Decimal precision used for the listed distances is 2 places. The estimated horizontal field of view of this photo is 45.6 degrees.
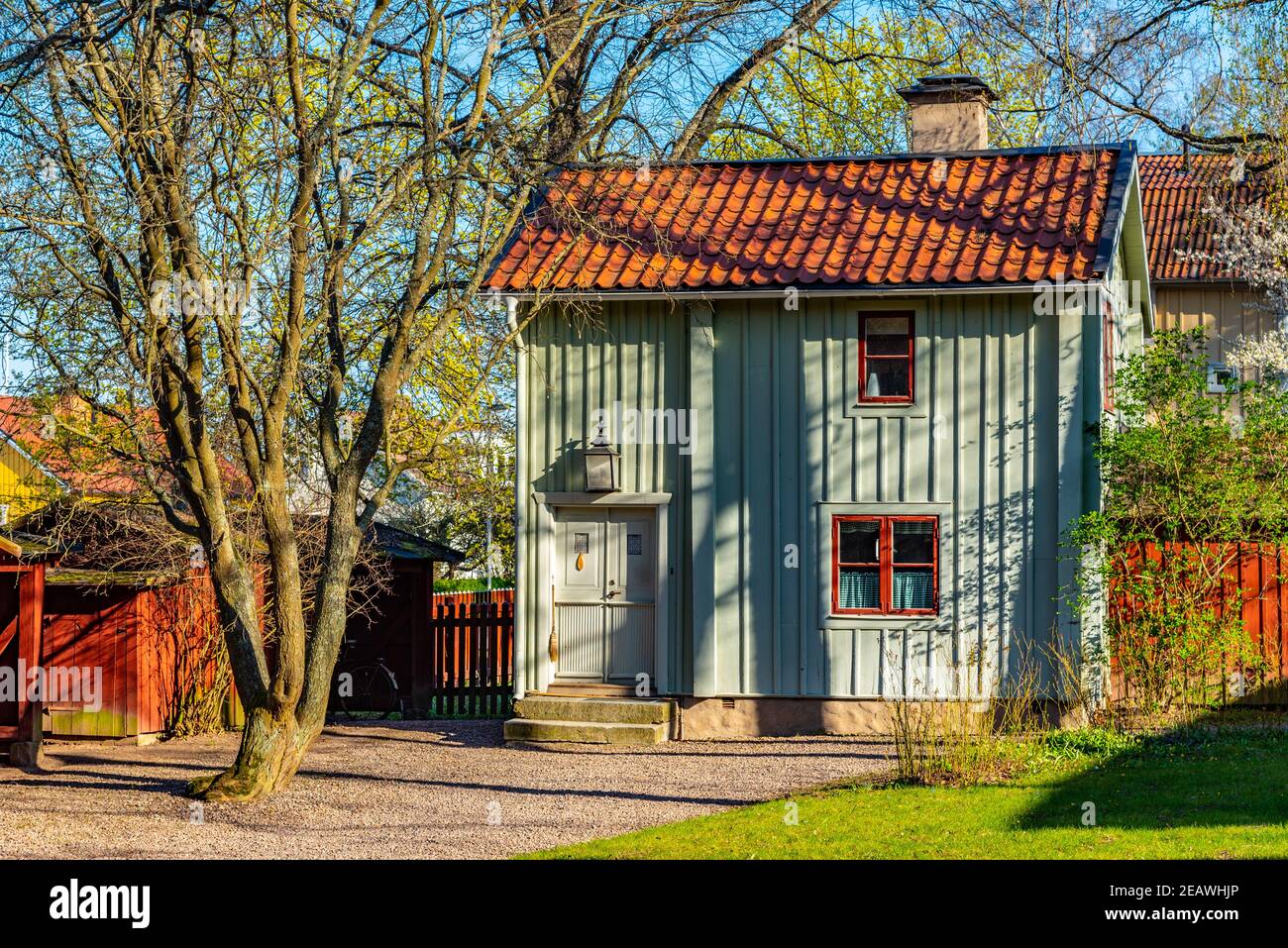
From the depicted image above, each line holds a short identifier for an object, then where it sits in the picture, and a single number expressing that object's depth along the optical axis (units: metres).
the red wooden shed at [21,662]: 16.44
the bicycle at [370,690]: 21.56
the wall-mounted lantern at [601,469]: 17.94
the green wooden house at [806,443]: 17.27
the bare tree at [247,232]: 13.12
